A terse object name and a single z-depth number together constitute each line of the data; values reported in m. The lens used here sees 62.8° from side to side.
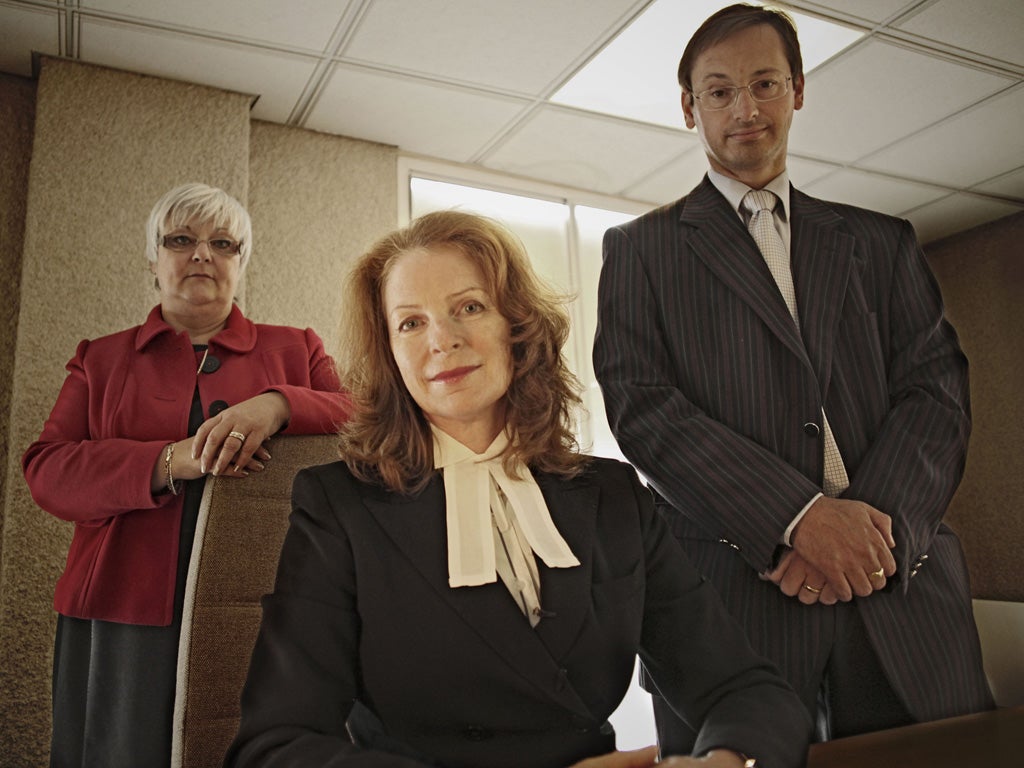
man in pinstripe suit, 1.22
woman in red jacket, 1.37
